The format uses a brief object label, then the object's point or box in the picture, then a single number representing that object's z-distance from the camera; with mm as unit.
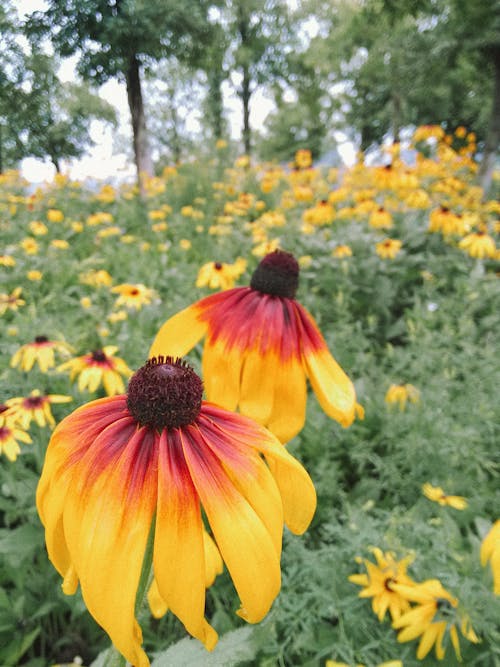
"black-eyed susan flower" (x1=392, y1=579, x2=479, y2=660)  256
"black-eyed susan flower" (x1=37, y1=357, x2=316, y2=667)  97
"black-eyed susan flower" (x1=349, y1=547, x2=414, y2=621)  270
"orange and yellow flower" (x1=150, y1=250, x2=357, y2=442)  188
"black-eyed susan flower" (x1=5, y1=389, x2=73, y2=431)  310
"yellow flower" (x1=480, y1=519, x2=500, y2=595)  170
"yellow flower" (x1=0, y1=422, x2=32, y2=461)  300
